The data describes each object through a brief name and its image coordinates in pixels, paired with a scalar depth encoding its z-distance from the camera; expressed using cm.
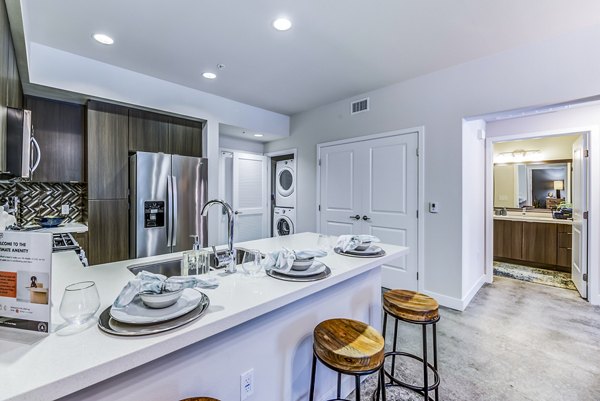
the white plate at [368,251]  181
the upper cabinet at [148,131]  321
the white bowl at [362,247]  186
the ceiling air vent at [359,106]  376
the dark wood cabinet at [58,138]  292
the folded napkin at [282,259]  139
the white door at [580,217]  327
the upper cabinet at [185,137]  357
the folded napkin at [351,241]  183
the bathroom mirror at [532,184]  504
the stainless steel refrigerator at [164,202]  302
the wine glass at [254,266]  140
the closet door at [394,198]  336
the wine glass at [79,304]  83
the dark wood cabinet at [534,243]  440
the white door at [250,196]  493
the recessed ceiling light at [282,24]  219
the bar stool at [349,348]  114
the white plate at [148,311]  86
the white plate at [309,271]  135
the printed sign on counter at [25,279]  77
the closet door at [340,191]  392
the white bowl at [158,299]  92
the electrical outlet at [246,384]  122
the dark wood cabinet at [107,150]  292
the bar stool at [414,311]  157
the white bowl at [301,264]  141
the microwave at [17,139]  170
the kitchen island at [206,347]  69
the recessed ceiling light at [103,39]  239
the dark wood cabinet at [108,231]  292
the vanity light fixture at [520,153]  521
